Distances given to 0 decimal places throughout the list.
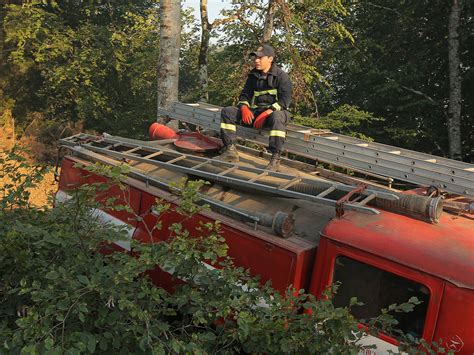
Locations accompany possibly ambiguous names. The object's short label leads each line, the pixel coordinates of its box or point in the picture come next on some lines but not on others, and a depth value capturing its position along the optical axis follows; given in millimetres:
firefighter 5410
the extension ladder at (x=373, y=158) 4051
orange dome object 6947
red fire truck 3182
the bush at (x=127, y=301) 2709
